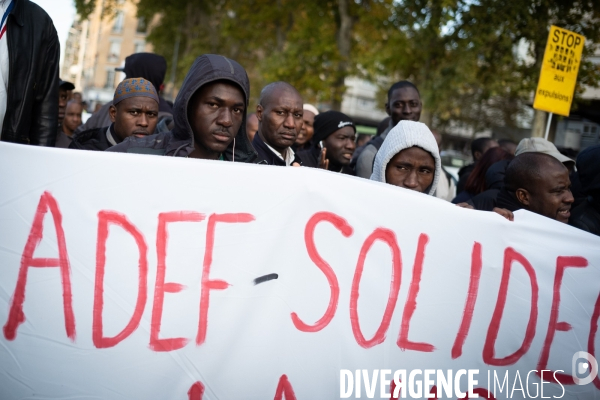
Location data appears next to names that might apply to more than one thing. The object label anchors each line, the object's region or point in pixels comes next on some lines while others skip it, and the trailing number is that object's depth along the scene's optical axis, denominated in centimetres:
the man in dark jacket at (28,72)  297
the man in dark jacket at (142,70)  518
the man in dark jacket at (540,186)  326
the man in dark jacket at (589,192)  348
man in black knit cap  532
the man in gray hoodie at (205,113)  283
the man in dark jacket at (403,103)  556
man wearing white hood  323
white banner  225
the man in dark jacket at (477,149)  652
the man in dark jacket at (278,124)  425
